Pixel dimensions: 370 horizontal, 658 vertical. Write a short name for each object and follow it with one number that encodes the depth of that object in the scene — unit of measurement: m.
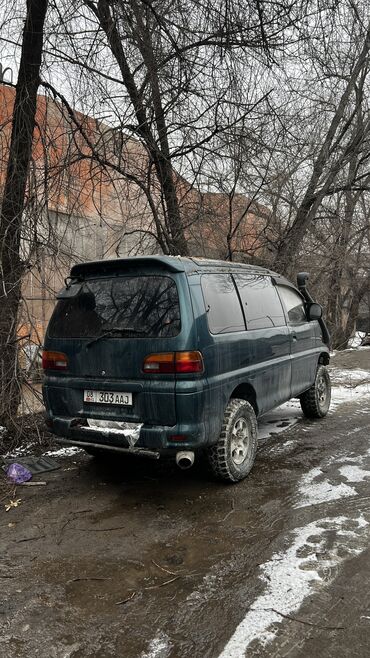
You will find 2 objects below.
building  5.54
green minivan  3.85
